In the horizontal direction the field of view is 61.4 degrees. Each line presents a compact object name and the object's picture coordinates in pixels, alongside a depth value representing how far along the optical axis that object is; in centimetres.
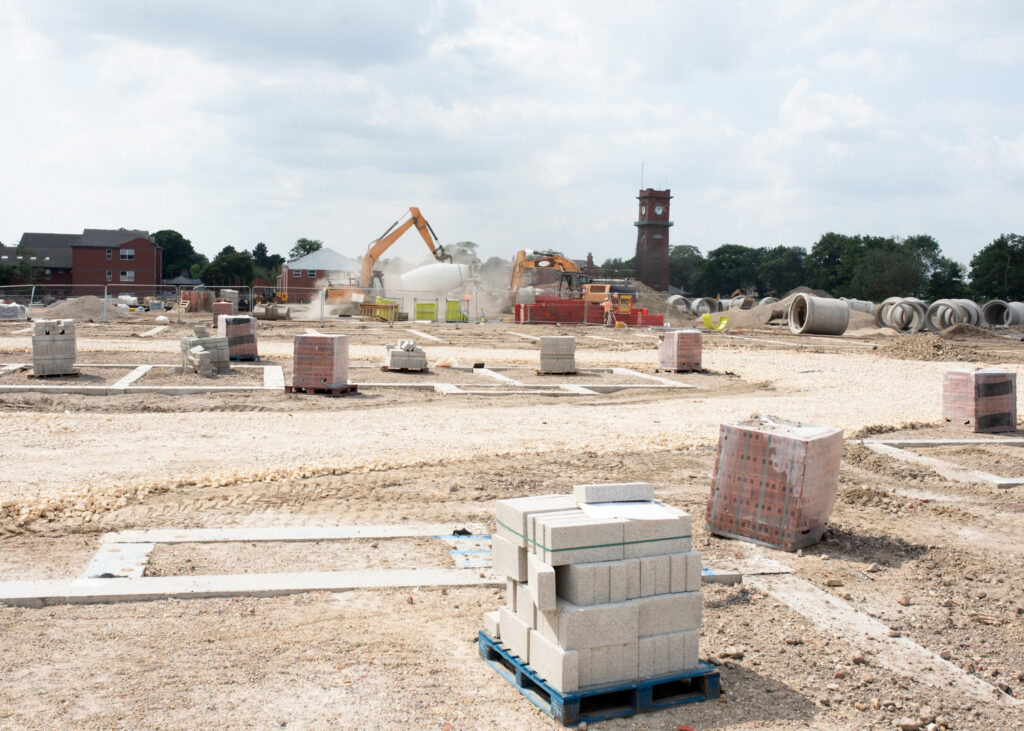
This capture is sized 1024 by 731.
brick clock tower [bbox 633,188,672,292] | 9925
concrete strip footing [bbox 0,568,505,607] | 569
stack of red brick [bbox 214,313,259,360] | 2156
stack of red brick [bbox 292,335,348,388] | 1602
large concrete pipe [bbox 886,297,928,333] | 4612
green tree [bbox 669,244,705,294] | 14462
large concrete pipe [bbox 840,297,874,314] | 5718
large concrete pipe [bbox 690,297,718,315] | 7050
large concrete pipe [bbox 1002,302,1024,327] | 5088
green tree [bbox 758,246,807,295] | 12119
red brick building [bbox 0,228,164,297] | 8619
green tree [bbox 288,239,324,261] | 14175
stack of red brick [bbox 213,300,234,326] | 3844
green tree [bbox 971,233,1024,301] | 8081
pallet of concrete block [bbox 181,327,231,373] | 1839
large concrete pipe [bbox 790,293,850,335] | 4169
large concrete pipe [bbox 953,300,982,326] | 4681
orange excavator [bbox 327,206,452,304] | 5059
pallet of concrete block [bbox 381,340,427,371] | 1995
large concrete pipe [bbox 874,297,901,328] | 4788
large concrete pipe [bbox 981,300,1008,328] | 5262
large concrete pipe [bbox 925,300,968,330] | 4628
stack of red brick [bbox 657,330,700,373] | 2209
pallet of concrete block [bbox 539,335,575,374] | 2066
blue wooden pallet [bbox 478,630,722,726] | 432
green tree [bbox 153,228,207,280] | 12938
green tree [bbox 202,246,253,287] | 9550
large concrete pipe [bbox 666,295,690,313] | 6862
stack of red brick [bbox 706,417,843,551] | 705
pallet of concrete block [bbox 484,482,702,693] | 439
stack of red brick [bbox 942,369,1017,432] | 1320
